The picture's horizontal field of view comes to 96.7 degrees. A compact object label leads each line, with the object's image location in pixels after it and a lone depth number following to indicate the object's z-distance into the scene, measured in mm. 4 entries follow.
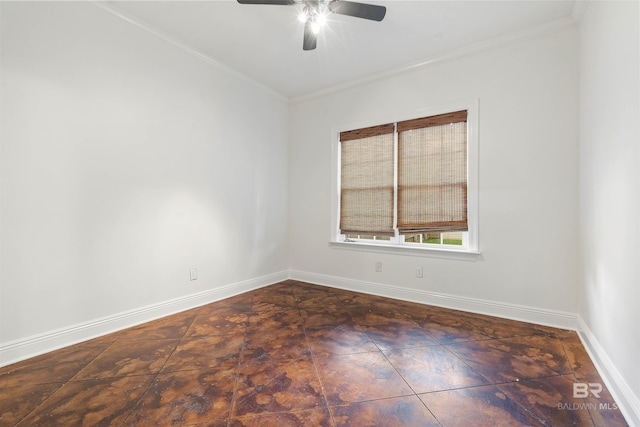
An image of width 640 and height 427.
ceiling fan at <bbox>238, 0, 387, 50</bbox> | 2104
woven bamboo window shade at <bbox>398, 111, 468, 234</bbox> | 3092
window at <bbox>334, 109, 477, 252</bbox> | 3102
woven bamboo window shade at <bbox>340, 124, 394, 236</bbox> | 3602
